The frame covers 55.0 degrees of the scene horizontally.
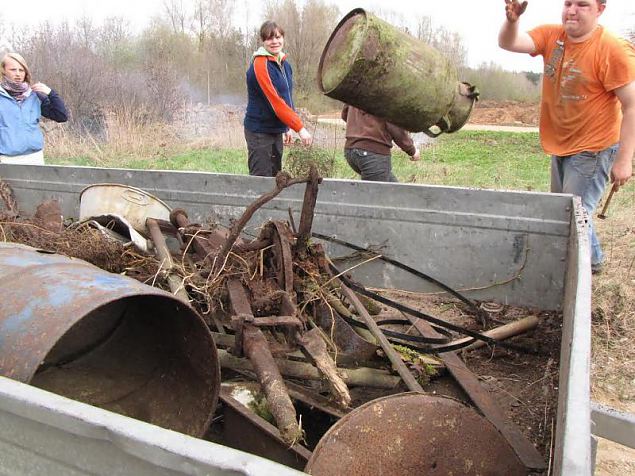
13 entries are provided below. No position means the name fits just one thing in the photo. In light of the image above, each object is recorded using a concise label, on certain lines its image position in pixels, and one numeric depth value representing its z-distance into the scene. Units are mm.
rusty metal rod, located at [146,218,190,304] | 2791
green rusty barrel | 2660
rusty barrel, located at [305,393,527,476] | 1771
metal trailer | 1127
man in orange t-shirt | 3396
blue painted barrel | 1818
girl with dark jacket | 4566
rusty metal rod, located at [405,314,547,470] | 2238
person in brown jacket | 4291
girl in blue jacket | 5020
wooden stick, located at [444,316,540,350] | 3066
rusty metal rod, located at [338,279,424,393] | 2428
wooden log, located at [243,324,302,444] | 1934
